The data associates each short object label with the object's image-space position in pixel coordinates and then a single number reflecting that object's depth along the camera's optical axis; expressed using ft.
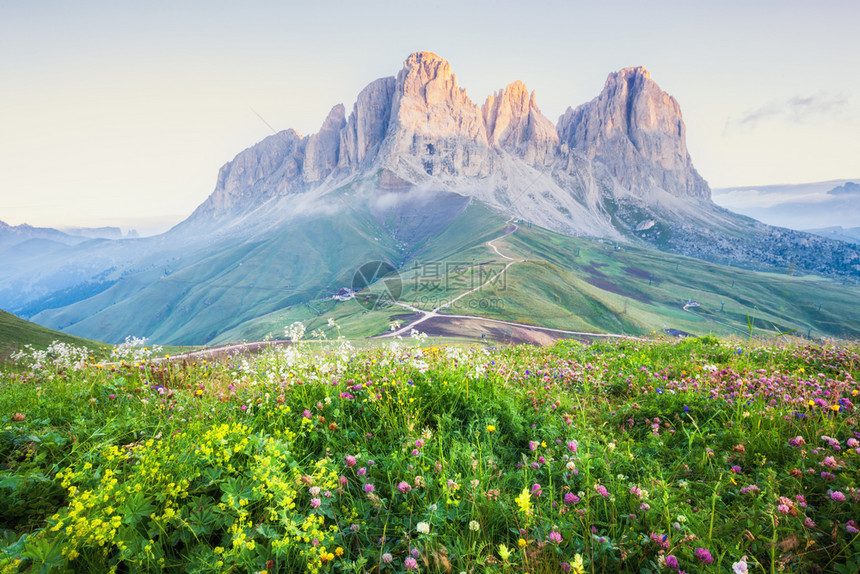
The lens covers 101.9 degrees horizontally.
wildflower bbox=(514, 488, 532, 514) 9.30
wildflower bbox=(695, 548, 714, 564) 8.87
